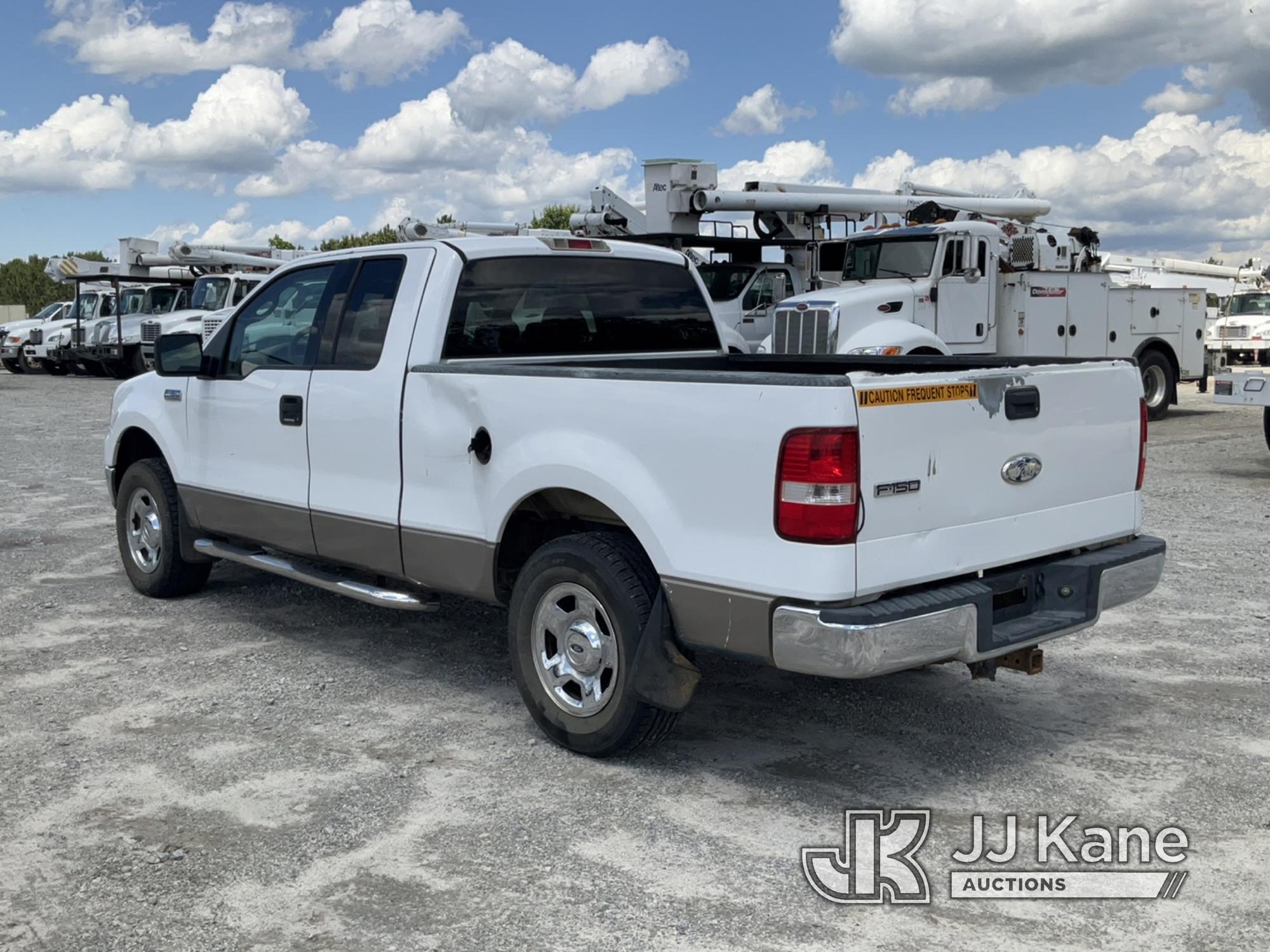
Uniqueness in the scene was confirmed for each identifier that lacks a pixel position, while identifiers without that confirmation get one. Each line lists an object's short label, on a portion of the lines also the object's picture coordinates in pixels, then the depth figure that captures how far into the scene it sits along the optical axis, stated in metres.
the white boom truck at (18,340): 35.16
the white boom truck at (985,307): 14.61
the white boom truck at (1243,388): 12.11
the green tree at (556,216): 58.62
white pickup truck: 4.20
